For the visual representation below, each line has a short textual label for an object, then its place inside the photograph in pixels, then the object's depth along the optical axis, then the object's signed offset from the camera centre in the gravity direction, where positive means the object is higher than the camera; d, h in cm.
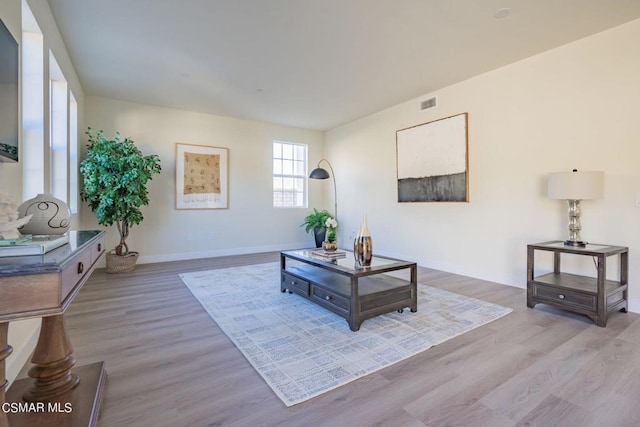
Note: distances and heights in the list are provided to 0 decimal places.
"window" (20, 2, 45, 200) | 238 +82
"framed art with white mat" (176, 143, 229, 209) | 559 +67
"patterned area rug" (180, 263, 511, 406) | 185 -95
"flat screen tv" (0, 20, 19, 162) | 158 +64
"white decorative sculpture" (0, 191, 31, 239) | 117 -2
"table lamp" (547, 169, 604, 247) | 279 +22
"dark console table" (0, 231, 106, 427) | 89 -60
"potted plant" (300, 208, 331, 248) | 651 -25
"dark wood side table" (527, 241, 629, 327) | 256 -67
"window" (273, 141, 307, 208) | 673 +85
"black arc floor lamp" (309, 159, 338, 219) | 543 +68
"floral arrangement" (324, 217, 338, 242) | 335 -21
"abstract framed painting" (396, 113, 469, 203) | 432 +79
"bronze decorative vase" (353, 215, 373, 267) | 284 -33
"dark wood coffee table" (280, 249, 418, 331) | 252 -69
